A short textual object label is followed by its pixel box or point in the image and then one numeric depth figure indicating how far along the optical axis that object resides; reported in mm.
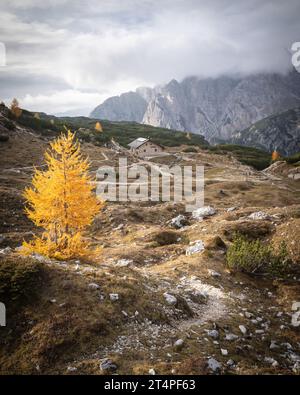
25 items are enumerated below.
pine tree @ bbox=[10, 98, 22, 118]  105525
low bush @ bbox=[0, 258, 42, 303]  11109
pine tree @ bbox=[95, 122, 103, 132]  151450
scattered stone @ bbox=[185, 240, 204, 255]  22211
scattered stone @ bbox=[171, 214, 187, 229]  32500
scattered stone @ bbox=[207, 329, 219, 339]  12076
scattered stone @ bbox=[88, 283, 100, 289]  12530
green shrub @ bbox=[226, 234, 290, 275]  18656
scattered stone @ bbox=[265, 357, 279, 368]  11020
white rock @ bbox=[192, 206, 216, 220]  34612
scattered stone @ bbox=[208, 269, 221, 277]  18412
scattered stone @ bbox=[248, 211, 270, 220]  27350
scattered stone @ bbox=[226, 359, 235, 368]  10162
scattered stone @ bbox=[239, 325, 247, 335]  13030
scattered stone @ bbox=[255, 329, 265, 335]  13464
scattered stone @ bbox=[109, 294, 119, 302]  12320
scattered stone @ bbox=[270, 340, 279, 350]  12481
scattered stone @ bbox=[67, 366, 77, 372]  8984
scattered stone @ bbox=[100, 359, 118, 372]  8991
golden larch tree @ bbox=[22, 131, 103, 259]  16438
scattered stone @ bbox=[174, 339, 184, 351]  10691
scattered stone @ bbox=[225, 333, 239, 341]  12156
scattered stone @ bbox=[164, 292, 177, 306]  13562
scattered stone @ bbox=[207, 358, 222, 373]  9527
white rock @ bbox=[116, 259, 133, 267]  20458
